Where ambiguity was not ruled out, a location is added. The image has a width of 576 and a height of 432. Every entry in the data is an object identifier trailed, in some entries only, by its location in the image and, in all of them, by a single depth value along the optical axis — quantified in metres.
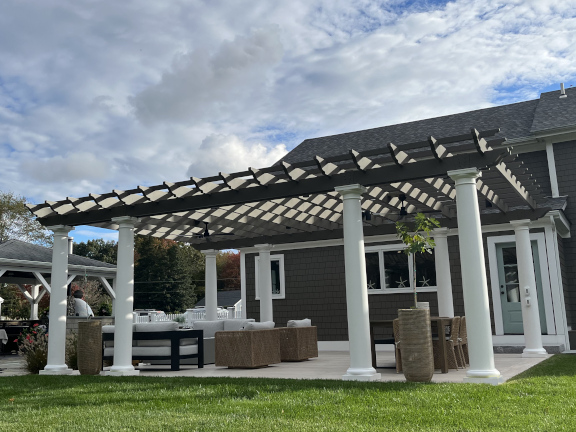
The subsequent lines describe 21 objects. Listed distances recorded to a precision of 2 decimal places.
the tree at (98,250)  44.82
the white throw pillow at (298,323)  10.41
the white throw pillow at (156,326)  9.07
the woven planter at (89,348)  8.69
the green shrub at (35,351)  9.52
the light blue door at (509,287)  11.60
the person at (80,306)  12.43
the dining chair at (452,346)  7.70
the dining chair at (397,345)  7.44
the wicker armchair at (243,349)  8.88
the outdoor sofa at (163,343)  8.95
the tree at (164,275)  40.59
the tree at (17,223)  33.81
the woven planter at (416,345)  6.43
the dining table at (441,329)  7.39
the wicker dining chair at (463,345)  8.12
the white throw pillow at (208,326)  10.20
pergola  6.49
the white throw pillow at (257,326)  9.12
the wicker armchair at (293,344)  10.03
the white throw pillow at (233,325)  10.61
